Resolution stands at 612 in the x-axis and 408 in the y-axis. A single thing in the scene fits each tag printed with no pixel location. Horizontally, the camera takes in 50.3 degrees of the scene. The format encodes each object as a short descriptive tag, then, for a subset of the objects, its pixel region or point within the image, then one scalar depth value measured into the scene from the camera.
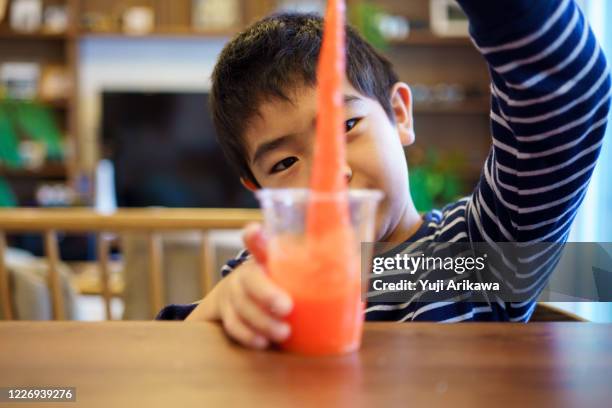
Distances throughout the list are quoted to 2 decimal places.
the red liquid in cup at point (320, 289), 0.40
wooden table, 0.35
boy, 0.50
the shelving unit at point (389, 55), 4.46
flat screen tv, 4.62
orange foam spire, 0.39
